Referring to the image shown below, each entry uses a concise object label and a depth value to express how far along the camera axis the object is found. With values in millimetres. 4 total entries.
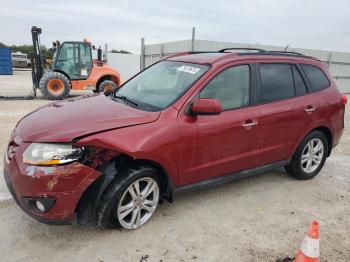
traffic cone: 2682
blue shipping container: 26406
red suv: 2893
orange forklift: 12367
